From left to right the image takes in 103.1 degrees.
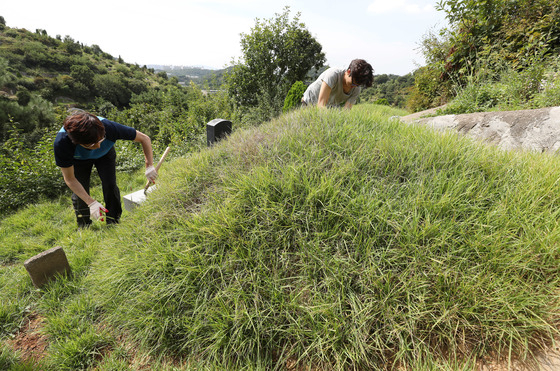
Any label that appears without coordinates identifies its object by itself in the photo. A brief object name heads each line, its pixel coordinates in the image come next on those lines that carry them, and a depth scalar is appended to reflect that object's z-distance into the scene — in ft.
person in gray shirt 9.41
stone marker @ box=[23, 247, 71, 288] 6.17
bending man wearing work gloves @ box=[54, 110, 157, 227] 6.67
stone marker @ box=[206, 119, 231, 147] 10.78
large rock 7.21
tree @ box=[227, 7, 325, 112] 47.70
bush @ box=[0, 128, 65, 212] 13.70
